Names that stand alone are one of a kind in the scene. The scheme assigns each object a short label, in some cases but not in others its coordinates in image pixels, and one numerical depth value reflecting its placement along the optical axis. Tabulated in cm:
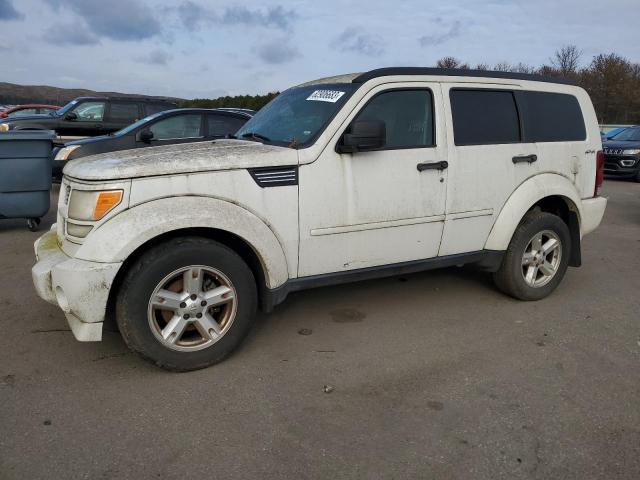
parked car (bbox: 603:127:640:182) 1459
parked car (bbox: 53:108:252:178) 945
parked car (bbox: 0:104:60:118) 2000
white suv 326
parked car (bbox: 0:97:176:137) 1249
